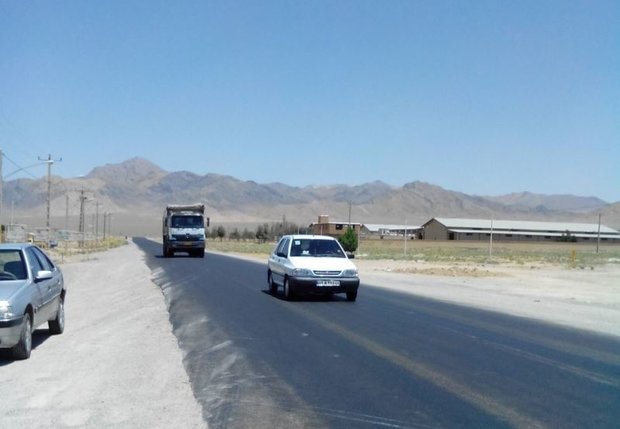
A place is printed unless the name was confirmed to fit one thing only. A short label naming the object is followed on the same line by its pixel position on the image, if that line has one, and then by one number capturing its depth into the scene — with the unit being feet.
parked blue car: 35.86
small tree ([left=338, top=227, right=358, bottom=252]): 265.54
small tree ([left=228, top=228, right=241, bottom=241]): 569.23
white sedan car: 70.49
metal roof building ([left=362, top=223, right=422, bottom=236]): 575.54
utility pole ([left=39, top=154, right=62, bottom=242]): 195.48
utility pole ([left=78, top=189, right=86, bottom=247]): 267.12
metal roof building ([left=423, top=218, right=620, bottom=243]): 479.00
